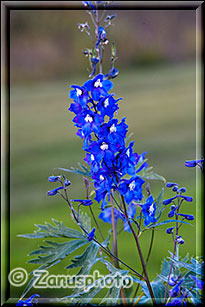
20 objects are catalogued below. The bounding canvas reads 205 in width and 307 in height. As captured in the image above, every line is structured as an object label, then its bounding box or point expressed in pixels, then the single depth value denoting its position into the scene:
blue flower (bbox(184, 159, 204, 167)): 1.88
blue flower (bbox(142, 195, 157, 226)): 1.85
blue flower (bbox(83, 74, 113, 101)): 1.82
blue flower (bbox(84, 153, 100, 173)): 1.84
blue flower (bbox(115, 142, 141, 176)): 1.82
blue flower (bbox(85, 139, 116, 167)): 1.81
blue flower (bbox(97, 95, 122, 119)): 1.82
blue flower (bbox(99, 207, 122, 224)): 1.96
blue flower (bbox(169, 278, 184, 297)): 1.86
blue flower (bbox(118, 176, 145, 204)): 1.84
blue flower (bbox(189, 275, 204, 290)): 1.88
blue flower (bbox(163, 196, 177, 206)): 1.89
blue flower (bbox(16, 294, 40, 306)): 1.90
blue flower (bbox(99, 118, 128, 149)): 1.82
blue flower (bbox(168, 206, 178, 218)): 1.90
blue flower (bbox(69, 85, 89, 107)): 1.83
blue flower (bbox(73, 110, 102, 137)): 1.82
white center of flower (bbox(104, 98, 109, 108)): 1.82
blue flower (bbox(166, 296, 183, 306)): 1.88
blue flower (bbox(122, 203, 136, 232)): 1.94
